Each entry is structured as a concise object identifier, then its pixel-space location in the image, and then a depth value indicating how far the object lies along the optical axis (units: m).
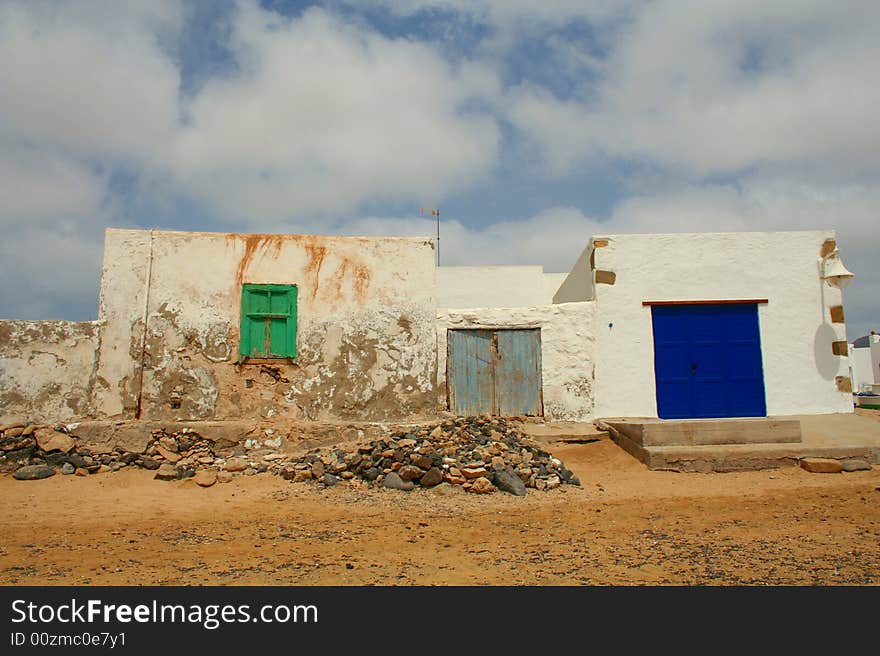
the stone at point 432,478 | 7.24
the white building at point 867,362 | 28.11
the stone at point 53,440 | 8.46
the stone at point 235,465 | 8.45
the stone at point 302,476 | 7.89
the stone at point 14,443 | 8.40
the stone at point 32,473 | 8.02
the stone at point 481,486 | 7.08
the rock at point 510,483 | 7.05
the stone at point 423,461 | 7.40
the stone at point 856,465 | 7.76
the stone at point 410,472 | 7.29
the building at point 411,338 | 9.07
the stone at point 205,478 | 7.90
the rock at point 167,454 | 8.62
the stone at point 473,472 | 7.24
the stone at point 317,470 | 7.80
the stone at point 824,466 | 7.69
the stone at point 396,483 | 7.24
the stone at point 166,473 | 8.10
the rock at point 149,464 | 8.52
